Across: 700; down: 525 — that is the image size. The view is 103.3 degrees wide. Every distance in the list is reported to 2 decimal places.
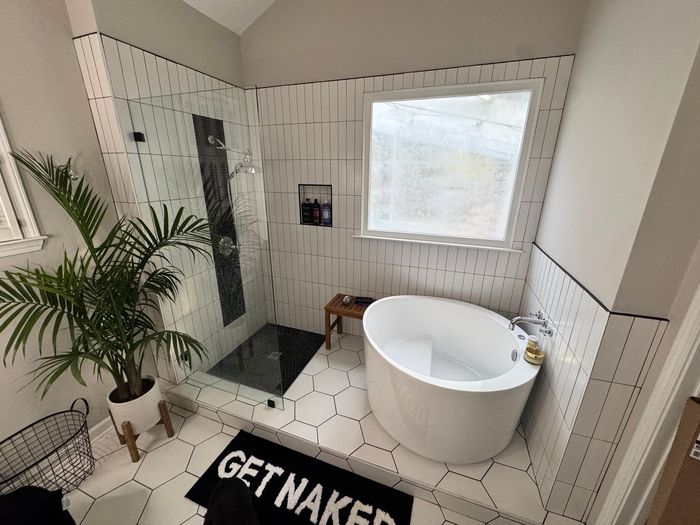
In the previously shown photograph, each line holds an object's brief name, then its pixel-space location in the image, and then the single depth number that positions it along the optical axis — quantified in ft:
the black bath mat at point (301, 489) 4.45
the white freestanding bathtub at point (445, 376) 4.49
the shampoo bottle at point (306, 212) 7.84
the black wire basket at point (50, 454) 4.44
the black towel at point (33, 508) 3.28
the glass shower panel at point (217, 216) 5.58
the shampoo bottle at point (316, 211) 7.74
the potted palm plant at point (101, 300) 4.04
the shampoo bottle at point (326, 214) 7.63
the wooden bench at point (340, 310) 7.43
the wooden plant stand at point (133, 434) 4.99
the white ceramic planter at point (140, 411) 4.97
